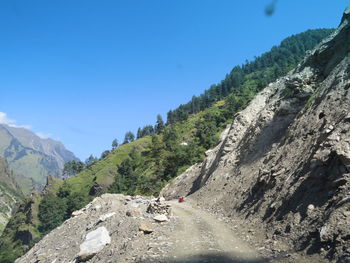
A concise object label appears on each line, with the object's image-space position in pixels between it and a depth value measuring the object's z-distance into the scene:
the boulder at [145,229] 16.80
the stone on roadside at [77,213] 31.01
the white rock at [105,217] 22.46
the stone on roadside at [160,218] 18.92
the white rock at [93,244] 16.97
